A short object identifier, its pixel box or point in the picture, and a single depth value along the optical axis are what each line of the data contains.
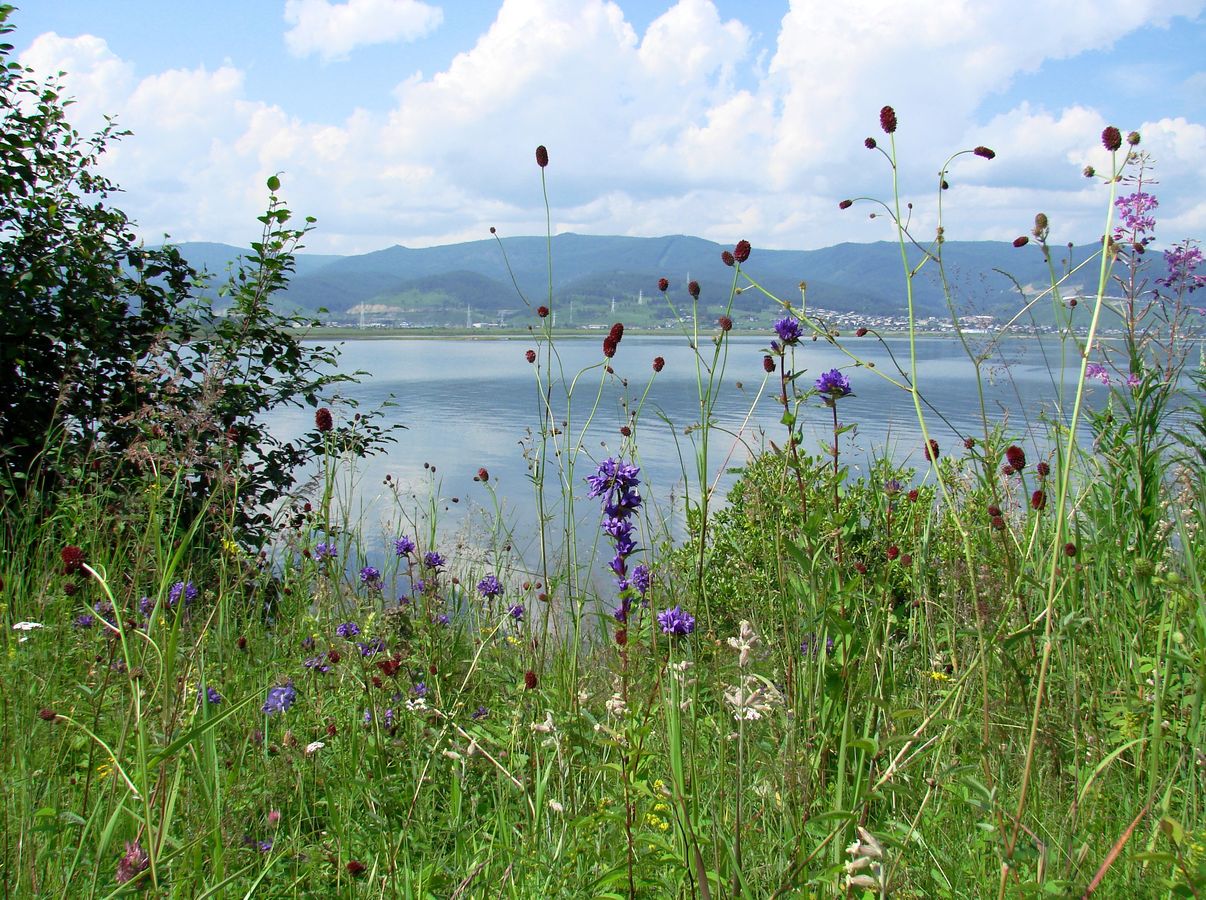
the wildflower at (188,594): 3.14
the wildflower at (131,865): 1.18
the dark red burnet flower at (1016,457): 1.57
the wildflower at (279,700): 1.98
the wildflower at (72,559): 1.24
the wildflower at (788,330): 2.05
